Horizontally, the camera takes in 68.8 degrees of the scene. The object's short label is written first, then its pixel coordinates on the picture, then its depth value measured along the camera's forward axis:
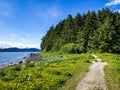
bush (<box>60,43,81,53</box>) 28.32
